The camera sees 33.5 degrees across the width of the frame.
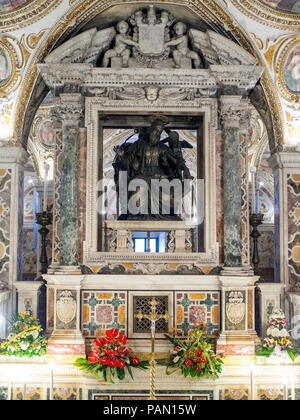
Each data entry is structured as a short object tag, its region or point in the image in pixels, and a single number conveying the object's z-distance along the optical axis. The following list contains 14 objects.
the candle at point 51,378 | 5.93
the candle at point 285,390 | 6.66
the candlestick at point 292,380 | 5.80
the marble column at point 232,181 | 7.45
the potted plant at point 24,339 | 7.01
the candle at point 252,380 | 5.90
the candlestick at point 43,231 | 8.48
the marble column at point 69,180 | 7.41
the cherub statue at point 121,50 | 7.86
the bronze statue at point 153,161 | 8.02
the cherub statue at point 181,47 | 7.91
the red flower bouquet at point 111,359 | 6.45
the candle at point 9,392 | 6.68
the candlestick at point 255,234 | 8.59
